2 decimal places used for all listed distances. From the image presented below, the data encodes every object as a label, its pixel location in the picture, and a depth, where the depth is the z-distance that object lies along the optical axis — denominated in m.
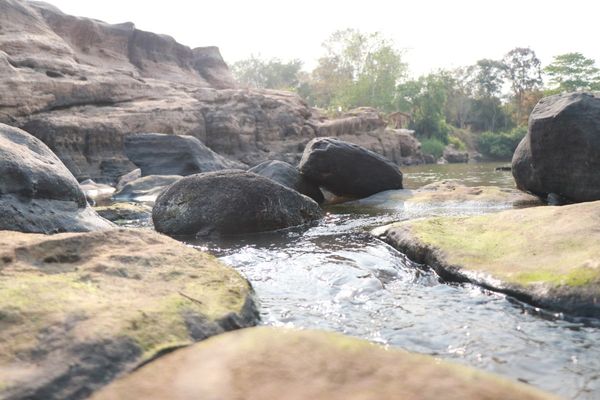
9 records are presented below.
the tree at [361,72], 57.41
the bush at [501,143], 56.31
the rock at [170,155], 18.45
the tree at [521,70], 69.06
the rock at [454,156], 48.31
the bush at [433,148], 48.96
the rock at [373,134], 35.12
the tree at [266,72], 86.06
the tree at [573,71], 55.34
